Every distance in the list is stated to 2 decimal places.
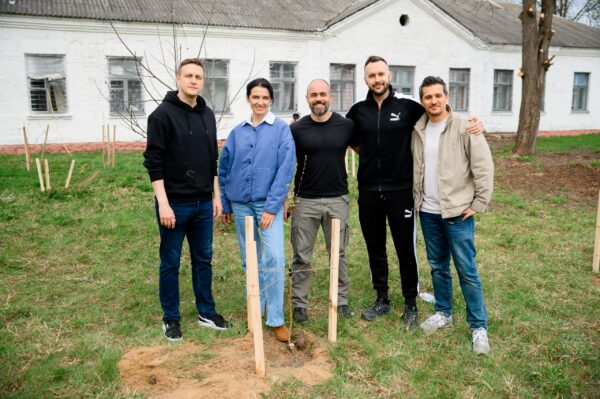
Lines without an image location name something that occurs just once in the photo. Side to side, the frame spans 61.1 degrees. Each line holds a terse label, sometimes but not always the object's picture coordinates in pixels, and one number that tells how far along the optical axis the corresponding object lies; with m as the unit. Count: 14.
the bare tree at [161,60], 15.99
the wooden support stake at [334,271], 3.85
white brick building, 14.94
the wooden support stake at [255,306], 3.39
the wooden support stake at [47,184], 8.68
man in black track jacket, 4.17
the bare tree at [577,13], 31.80
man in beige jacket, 3.80
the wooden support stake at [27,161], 10.70
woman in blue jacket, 3.97
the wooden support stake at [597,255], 5.70
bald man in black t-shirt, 4.18
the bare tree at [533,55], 13.26
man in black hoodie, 3.80
